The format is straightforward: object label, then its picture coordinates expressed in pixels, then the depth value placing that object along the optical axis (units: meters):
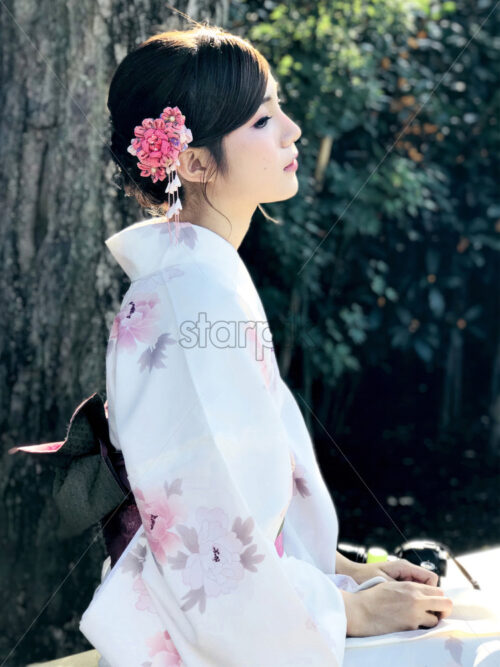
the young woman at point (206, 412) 1.35
